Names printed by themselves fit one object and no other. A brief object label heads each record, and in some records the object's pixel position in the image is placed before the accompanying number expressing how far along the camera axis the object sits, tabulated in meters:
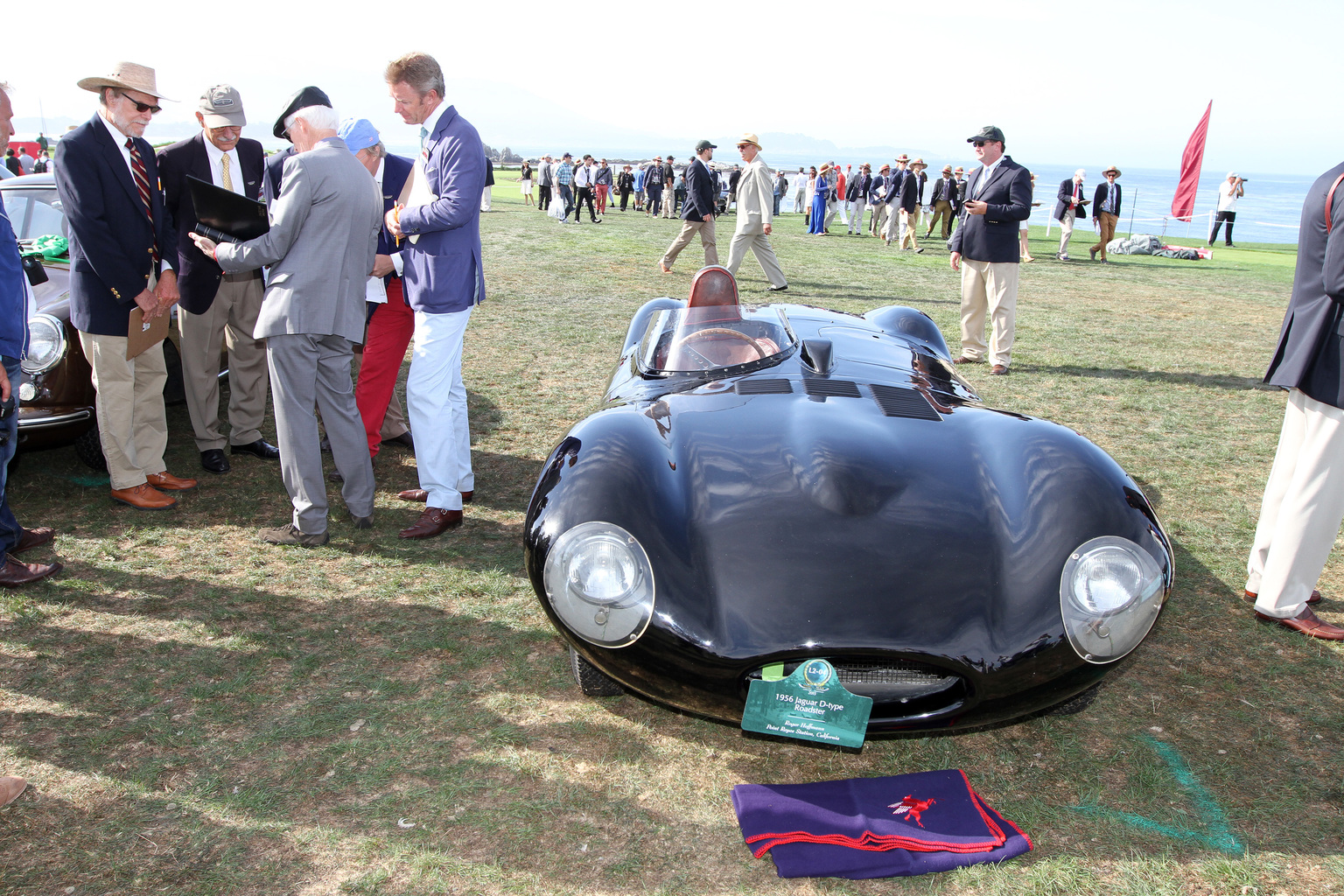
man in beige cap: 5.09
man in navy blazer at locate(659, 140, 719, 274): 12.17
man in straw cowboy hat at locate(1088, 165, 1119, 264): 18.98
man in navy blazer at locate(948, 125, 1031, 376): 7.95
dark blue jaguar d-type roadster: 2.53
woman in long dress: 23.33
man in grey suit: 4.03
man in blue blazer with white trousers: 4.27
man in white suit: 11.41
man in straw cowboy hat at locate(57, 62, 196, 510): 4.31
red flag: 20.92
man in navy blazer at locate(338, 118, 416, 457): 5.06
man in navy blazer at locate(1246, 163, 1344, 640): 3.61
